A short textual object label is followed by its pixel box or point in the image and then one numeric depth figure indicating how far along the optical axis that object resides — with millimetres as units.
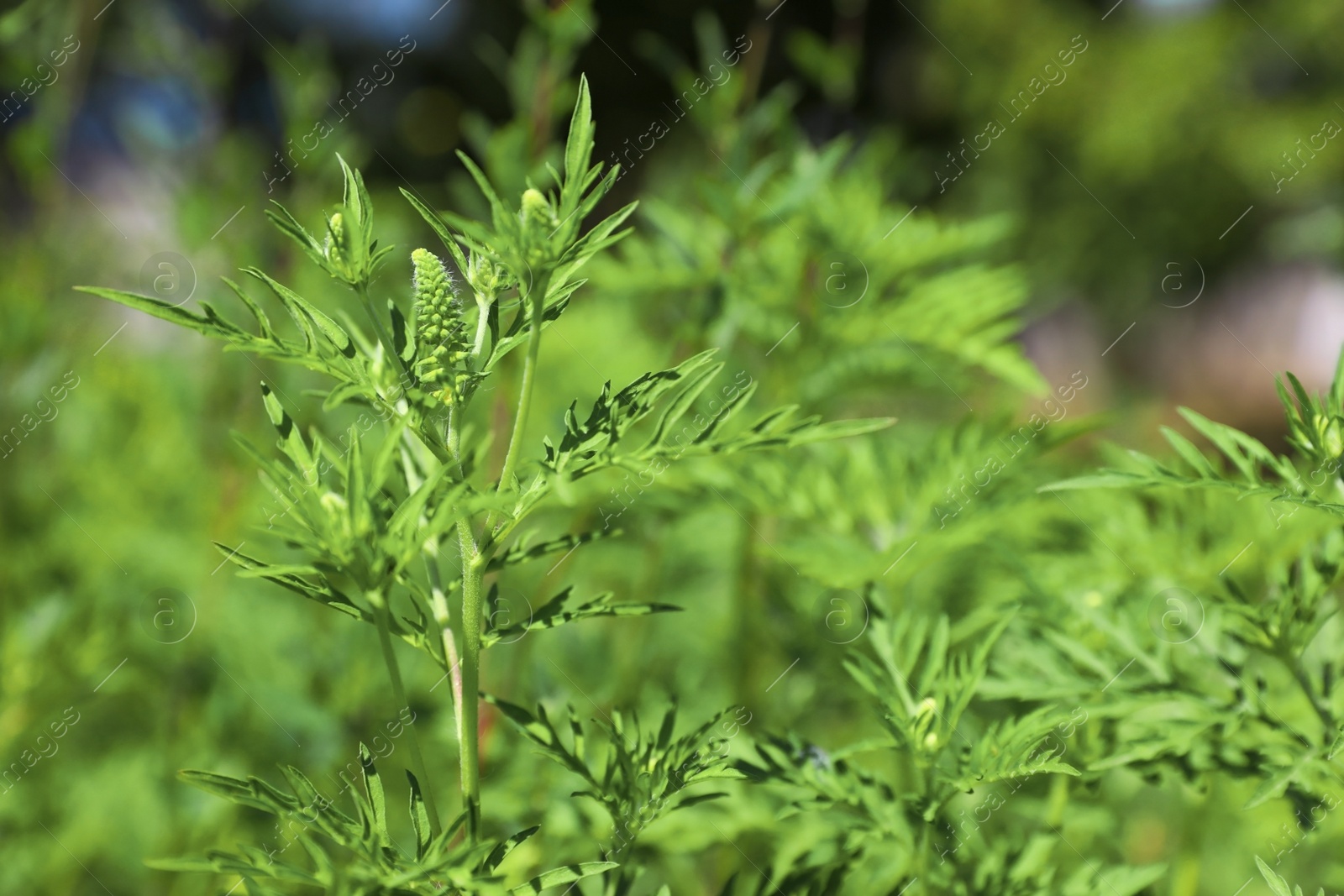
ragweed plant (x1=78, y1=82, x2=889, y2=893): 635
